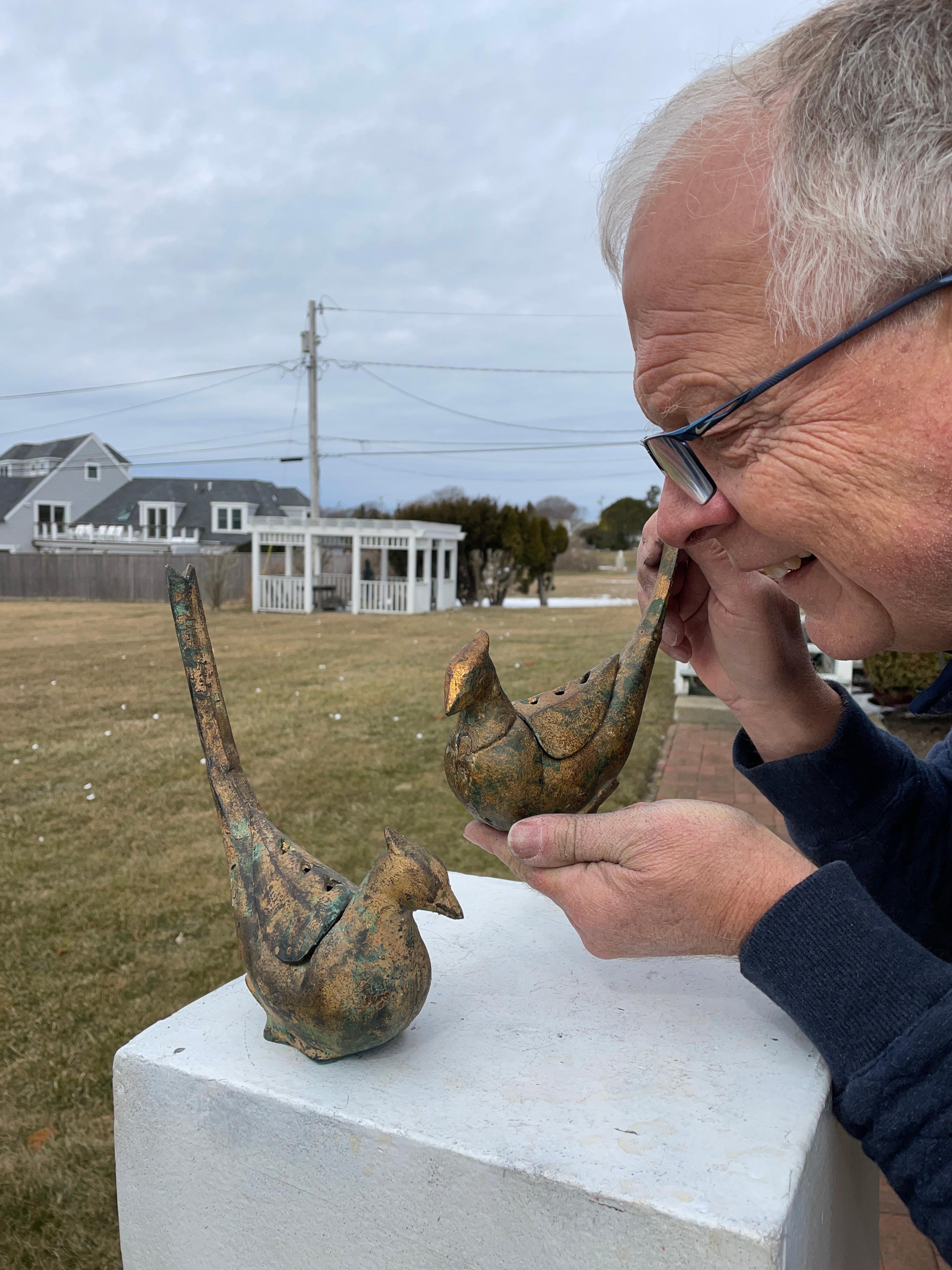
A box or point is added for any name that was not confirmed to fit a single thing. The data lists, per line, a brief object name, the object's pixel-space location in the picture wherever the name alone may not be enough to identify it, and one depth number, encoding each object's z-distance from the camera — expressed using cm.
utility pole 2414
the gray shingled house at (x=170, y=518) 3672
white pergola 2034
